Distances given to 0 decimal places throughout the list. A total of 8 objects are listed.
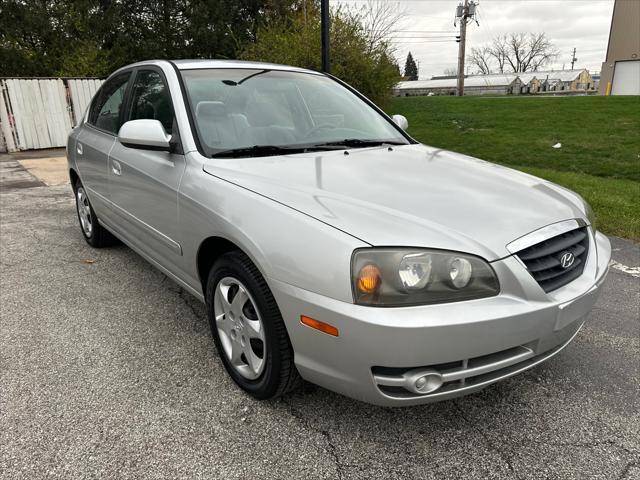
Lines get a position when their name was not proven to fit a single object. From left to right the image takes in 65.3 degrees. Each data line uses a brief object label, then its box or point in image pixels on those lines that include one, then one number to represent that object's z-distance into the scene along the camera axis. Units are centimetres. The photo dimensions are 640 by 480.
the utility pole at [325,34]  734
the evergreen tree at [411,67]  10071
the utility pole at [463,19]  3116
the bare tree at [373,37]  1346
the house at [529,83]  7187
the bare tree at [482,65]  8750
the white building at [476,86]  7069
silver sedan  178
